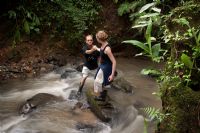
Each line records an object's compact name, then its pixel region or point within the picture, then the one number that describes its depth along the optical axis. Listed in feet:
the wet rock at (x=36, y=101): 25.18
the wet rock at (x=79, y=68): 34.37
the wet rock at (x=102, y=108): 22.98
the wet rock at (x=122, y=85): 28.45
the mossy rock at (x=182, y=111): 14.10
